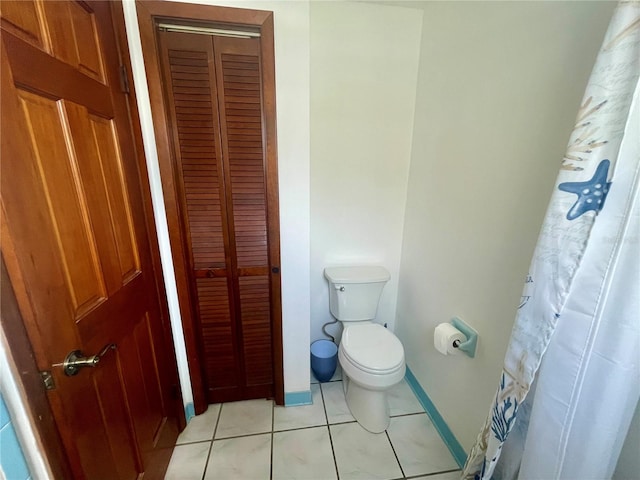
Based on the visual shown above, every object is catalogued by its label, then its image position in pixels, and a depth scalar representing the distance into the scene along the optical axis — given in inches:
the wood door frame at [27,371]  21.1
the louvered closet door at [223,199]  45.5
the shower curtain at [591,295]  22.7
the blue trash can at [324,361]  69.2
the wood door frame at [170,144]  41.3
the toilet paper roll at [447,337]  49.0
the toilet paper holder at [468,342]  47.1
